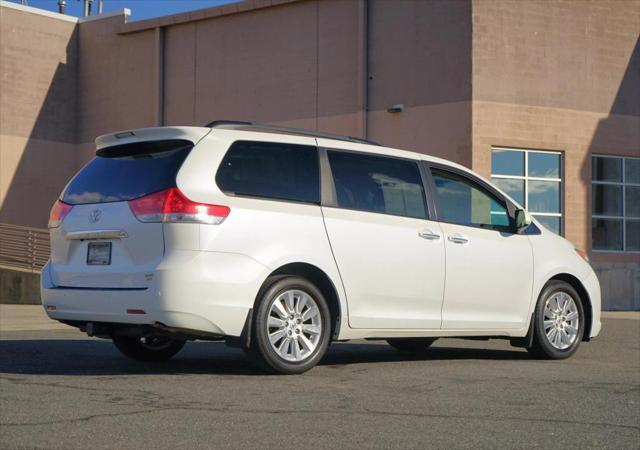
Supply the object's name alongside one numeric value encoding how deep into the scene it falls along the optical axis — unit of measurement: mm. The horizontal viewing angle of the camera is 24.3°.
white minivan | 10959
